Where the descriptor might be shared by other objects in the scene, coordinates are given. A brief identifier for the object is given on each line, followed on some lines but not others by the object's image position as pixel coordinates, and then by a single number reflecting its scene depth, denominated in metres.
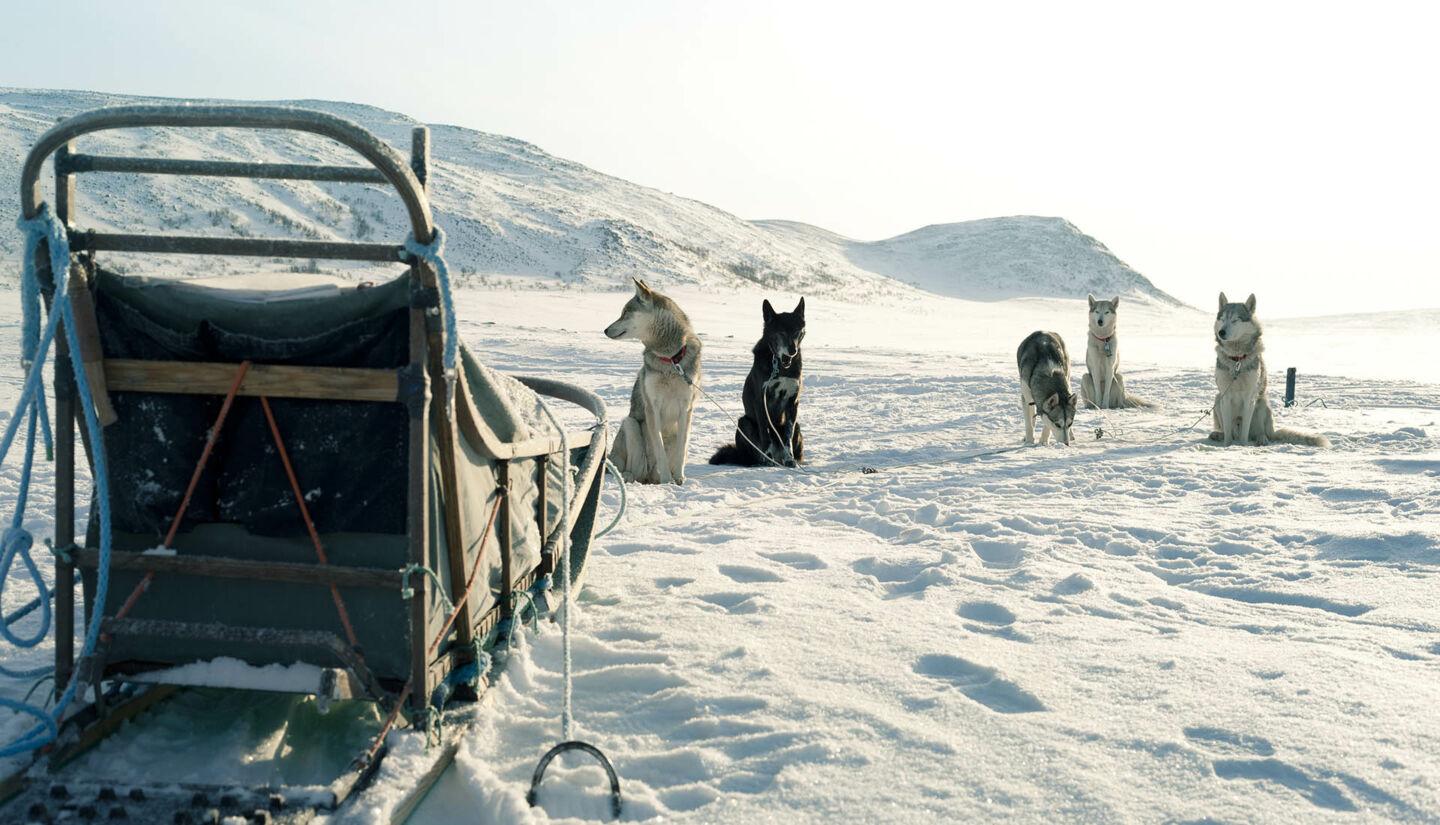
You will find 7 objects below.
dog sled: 2.28
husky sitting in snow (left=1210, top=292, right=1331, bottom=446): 9.27
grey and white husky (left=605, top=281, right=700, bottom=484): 7.11
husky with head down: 9.27
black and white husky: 8.04
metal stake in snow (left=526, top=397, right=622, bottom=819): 2.38
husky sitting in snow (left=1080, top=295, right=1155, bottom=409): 12.54
